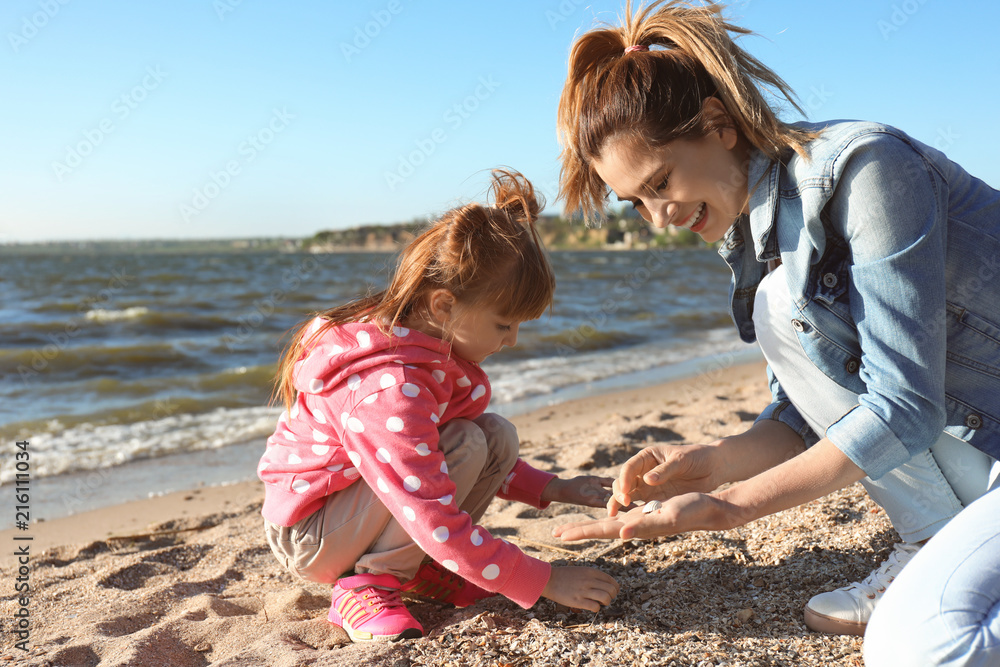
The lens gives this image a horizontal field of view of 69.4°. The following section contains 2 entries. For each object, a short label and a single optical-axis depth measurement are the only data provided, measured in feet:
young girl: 5.59
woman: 4.81
